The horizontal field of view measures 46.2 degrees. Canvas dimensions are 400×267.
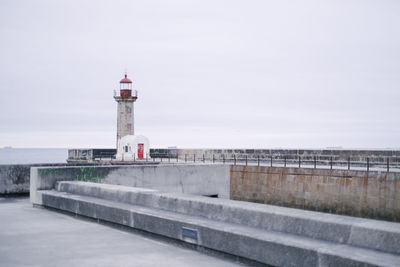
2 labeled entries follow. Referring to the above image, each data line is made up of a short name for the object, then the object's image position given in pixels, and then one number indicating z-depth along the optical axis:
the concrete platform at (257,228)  4.61
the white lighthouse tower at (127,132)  41.09
